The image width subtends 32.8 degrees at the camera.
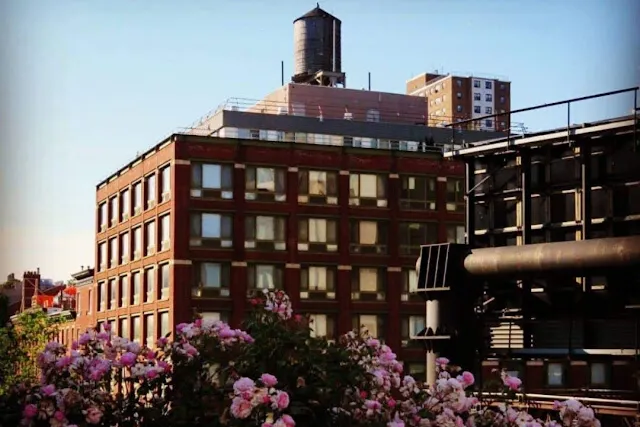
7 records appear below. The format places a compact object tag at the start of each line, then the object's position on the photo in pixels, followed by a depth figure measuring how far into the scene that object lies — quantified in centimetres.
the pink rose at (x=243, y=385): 780
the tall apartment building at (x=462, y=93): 16625
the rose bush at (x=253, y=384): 848
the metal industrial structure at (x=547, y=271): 1930
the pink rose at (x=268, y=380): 789
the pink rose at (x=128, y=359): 926
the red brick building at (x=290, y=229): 5884
